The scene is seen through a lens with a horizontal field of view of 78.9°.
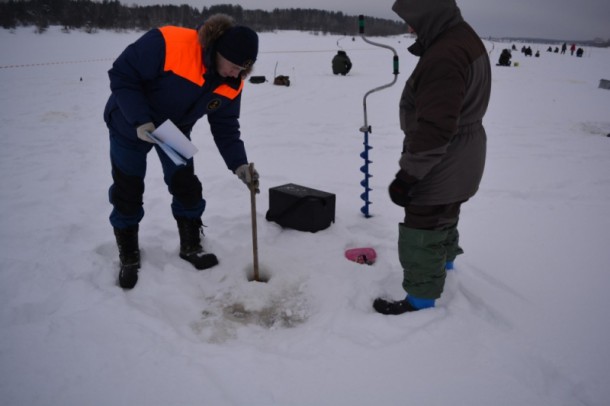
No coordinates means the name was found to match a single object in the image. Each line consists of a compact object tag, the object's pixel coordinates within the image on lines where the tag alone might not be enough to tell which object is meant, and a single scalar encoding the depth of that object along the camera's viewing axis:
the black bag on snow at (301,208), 3.17
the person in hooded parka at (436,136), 1.64
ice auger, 2.91
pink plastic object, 2.81
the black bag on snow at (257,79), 12.19
